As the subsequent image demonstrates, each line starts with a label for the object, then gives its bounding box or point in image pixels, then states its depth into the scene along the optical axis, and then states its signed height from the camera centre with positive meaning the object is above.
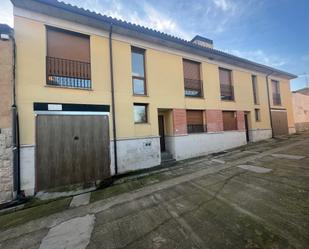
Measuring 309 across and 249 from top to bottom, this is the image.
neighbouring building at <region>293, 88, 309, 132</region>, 16.16 +1.37
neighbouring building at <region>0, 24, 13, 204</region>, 4.70 +0.80
